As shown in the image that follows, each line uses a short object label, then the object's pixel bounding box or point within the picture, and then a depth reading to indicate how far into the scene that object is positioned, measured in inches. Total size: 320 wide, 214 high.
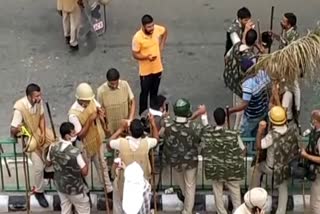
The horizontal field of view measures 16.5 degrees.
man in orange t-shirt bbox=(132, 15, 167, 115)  562.9
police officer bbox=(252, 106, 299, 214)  489.4
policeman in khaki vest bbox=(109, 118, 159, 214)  481.1
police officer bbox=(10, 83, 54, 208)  504.7
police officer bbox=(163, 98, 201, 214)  494.6
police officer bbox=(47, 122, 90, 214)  481.1
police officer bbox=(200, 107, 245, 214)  488.4
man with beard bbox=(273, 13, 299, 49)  546.5
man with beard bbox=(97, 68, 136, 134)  521.7
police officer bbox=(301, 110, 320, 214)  486.0
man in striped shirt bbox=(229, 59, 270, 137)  530.0
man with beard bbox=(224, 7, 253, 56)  559.2
